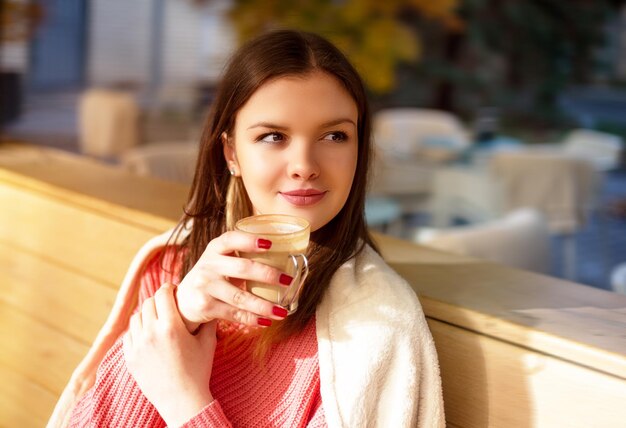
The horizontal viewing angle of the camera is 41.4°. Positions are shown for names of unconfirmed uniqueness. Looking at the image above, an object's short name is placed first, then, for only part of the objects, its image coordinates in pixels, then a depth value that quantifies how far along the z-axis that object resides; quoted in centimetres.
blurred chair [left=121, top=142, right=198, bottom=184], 343
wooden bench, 100
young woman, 103
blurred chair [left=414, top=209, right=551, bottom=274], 212
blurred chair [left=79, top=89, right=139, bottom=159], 645
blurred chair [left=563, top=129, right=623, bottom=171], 498
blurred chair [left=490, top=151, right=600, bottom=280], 445
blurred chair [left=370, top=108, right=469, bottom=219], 427
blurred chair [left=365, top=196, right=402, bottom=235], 363
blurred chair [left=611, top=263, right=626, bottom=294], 224
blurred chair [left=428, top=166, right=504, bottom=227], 427
